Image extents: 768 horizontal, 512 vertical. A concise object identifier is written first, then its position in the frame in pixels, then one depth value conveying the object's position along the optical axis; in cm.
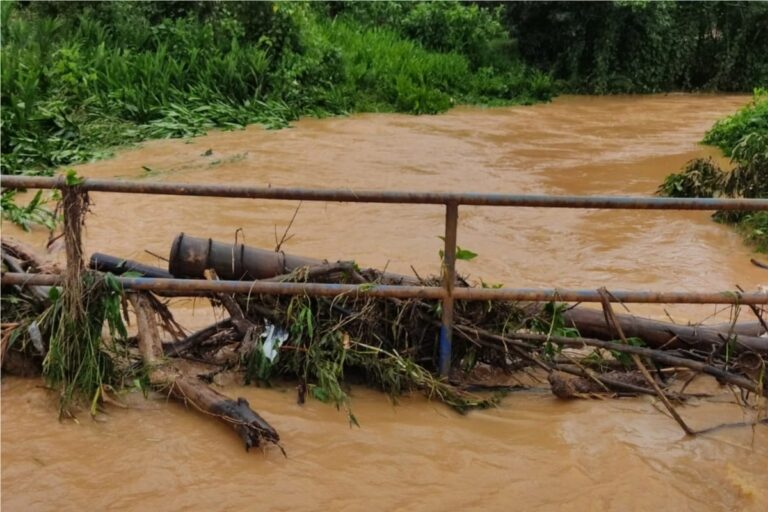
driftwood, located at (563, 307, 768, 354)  356
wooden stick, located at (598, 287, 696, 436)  320
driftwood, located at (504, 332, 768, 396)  334
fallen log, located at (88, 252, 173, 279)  343
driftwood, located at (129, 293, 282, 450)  296
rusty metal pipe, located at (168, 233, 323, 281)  352
